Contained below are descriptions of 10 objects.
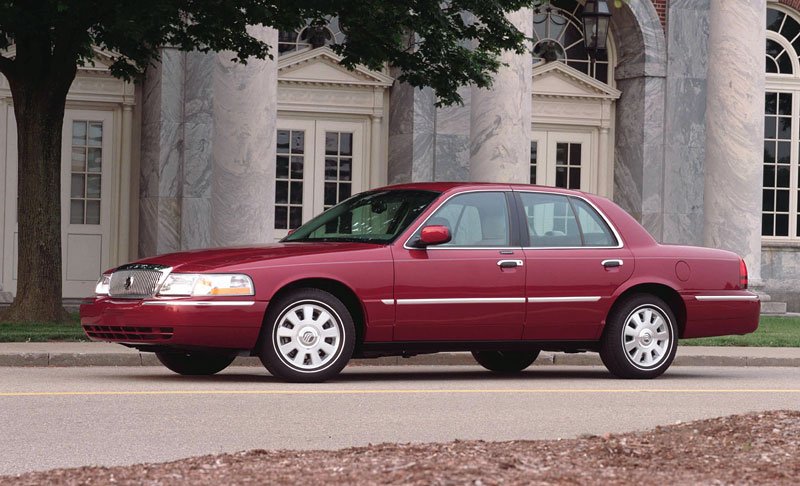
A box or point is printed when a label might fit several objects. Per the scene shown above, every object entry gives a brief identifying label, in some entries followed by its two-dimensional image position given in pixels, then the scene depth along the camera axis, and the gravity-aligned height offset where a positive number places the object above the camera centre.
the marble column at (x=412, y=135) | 23.03 +1.68
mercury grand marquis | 11.22 -0.31
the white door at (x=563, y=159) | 24.56 +1.47
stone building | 20.77 +1.64
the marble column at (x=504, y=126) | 20.72 +1.66
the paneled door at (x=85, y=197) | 22.23 +0.65
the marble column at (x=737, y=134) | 22.70 +1.76
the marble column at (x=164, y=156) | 21.80 +1.22
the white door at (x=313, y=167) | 23.00 +1.18
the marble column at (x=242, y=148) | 19.03 +1.19
